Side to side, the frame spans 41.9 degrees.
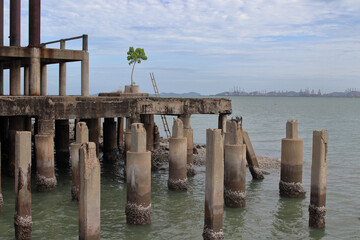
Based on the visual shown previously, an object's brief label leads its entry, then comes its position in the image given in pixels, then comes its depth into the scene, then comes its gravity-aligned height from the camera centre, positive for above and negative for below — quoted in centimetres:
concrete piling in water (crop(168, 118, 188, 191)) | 1853 -214
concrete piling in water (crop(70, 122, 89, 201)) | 1586 -167
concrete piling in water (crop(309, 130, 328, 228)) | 1423 -226
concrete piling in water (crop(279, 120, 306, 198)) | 1756 -218
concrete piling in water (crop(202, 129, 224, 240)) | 1235 -238
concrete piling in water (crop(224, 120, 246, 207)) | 1645 -243
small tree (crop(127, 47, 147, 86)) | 4369 +392
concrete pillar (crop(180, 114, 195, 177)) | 2133 -186
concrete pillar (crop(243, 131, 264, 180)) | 2130 -294
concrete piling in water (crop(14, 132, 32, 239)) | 1255 -226
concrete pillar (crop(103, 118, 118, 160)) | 2658 -243
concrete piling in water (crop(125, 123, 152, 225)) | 1348 -232
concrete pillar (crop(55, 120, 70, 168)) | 2308 -235
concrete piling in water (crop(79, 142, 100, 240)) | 1035 -222
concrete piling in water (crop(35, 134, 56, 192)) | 1678 -215
